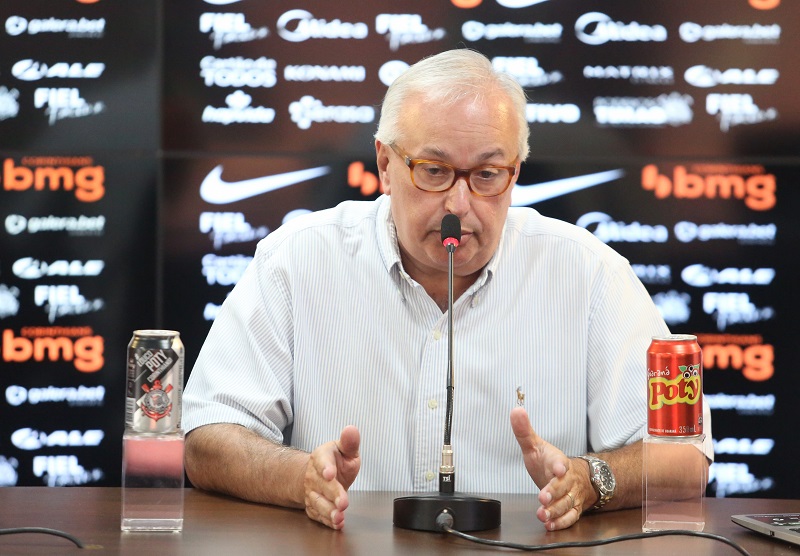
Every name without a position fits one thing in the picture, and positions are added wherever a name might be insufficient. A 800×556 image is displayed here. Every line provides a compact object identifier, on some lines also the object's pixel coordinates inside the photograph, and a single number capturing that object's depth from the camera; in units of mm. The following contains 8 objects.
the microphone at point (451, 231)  4406
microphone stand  4174
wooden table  4085
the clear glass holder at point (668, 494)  4196
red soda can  4149
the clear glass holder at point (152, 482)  4145
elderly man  4650
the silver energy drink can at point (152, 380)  4121
